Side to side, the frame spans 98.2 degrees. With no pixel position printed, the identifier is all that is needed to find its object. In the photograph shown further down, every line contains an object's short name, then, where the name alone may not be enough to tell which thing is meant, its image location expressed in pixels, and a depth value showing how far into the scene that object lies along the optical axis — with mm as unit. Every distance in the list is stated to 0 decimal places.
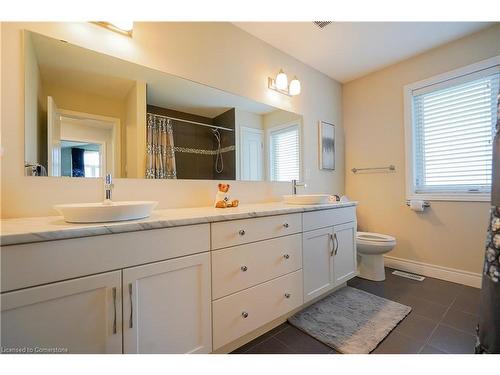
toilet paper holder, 2242
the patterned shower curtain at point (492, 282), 982
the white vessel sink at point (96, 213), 839
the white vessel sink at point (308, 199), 1744
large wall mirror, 1113
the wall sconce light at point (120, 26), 1241
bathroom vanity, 708
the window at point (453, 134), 1931
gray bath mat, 1293
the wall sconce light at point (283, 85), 2057
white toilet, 2088
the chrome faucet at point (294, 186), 2140
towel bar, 2459
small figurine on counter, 1534
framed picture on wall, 2523
